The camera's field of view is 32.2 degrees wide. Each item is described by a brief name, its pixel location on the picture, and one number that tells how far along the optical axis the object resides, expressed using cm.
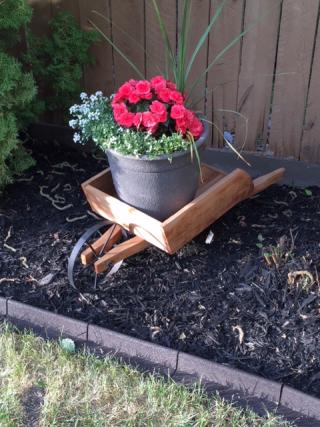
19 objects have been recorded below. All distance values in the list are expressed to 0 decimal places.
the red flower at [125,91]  258
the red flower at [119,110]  254
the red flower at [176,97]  254
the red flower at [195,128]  255
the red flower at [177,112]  249
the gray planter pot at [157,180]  255
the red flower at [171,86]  261
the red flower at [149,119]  250
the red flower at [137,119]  251
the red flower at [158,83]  257
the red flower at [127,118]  253
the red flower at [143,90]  255
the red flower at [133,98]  256
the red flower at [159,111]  249
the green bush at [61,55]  327
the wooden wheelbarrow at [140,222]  259
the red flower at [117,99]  261
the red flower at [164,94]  255
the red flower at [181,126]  252
